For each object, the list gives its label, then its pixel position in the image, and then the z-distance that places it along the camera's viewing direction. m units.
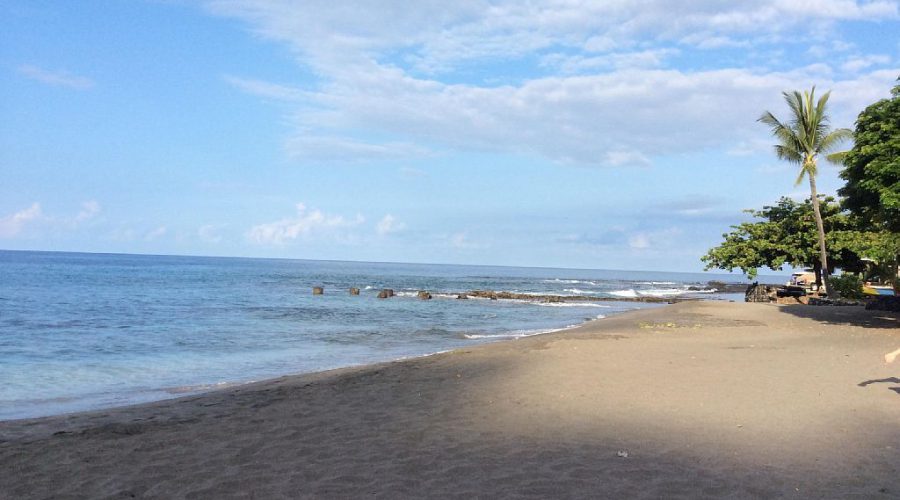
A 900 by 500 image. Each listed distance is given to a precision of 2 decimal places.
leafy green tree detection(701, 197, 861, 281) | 33.62
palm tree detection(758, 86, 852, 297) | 29.86
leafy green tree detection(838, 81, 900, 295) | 16.03
